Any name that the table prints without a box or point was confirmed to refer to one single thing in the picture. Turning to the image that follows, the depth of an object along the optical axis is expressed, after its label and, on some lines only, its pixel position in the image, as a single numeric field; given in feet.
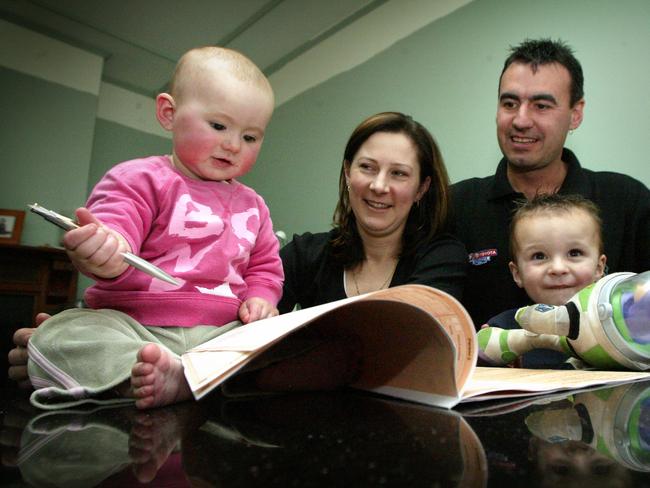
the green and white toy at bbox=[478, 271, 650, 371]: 2.39
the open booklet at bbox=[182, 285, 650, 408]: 1.27
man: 4.56
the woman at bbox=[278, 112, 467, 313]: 4.14
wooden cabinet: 10.53
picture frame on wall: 11.22
